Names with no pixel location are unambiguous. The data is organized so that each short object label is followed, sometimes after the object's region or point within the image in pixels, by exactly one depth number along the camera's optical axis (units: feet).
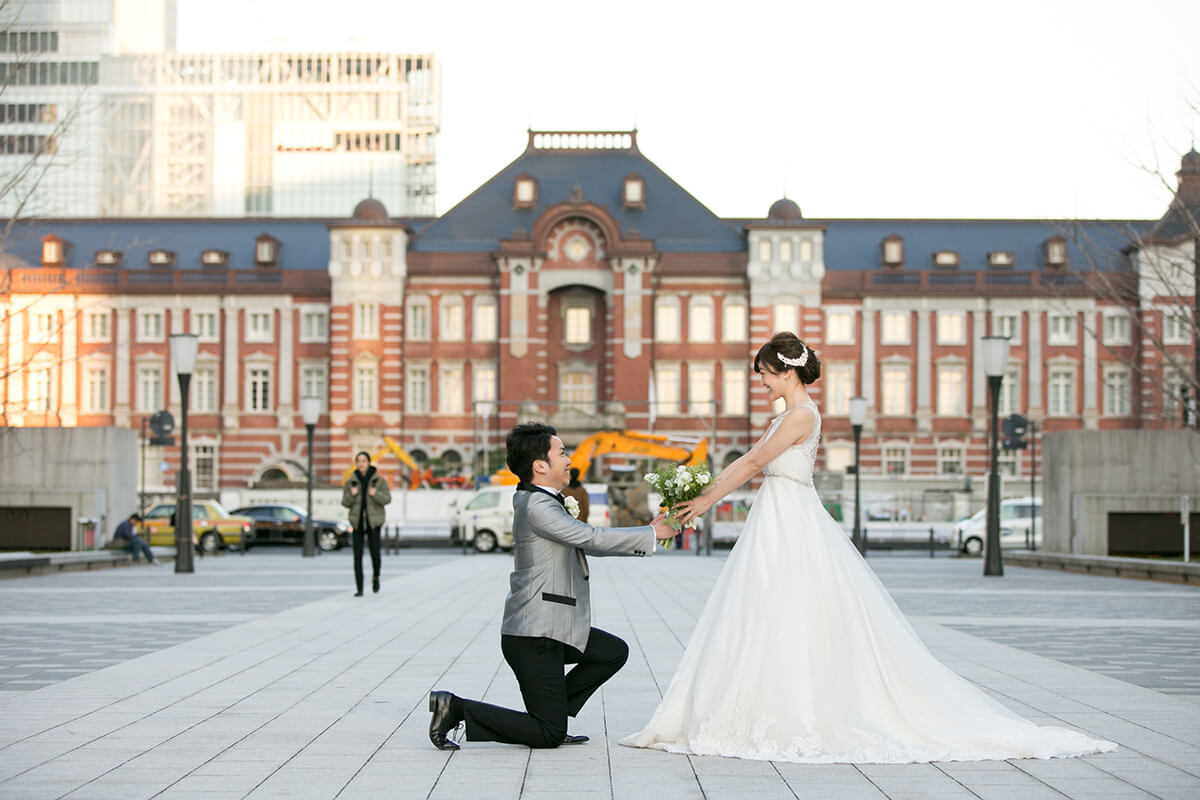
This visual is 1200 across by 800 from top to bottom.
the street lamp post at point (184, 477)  83.35
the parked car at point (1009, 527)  132.98
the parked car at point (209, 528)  127.24
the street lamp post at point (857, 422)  116.47
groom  24.12
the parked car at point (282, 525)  140.67
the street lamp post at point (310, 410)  127.54
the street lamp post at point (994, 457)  84.33
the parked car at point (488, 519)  128.47
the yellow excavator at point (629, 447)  153.38
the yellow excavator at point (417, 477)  184.24
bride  23.70
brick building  209.97
